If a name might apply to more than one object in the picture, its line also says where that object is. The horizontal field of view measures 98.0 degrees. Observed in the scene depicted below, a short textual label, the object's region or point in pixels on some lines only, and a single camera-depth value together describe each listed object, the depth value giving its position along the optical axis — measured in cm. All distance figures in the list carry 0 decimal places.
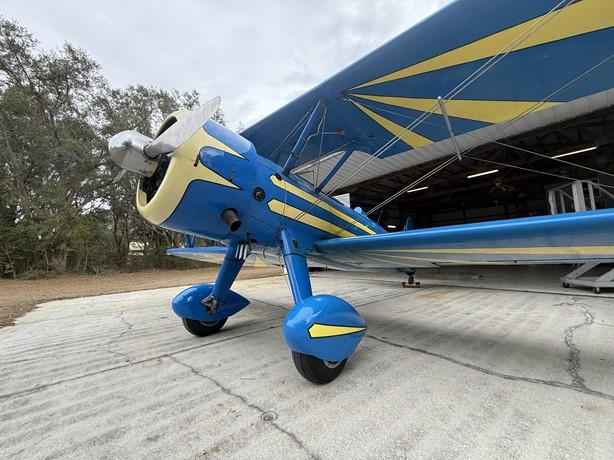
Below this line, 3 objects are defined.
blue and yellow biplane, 190
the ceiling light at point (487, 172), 1248
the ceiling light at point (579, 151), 951
